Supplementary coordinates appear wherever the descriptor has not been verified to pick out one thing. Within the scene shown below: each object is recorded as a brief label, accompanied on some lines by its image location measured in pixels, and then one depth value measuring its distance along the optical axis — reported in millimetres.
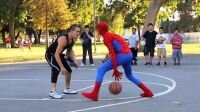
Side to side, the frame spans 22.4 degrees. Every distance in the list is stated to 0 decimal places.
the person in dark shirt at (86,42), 23408
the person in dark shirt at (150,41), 23516
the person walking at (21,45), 52594
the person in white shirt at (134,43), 23688
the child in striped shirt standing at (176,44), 23547
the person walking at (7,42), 56806
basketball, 11648
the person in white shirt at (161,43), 23703
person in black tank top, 11727
